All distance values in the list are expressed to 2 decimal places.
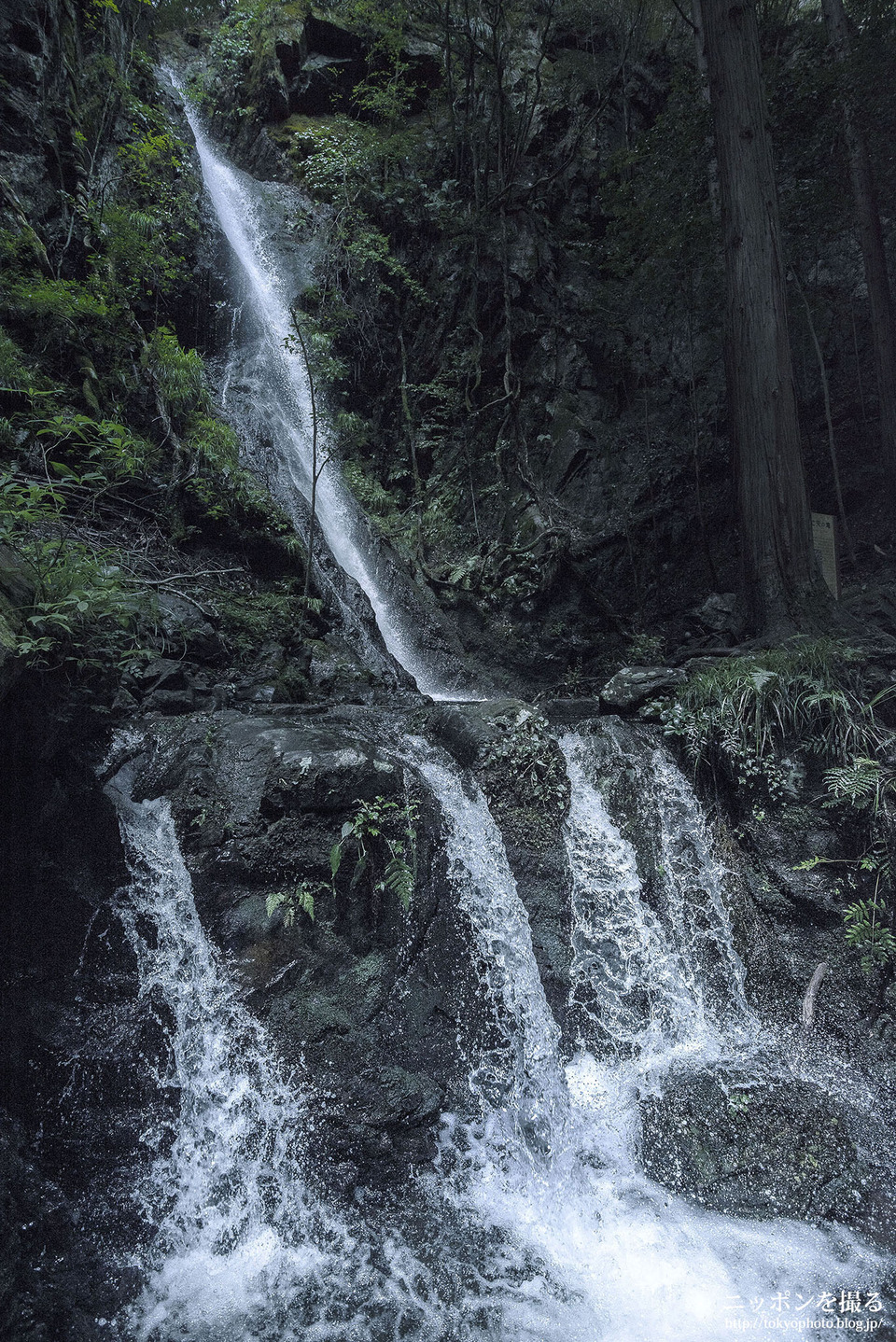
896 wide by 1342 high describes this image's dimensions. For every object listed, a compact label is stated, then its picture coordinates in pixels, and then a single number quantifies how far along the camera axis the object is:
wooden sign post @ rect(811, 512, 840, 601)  6.30
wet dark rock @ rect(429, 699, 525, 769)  5.19
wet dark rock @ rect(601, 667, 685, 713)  5.64
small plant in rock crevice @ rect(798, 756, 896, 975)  4.11
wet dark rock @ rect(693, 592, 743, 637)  7.96
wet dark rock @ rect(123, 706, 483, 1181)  3.68
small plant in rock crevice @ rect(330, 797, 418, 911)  4.14
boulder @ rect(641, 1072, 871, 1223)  3.31
